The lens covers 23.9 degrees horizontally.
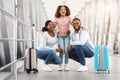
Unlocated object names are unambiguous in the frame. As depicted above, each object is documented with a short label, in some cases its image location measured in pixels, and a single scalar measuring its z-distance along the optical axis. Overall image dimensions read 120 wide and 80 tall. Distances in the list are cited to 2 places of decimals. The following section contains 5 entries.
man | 4.86
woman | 4.89
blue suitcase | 4.57
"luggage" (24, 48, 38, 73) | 4.53
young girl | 4.85
